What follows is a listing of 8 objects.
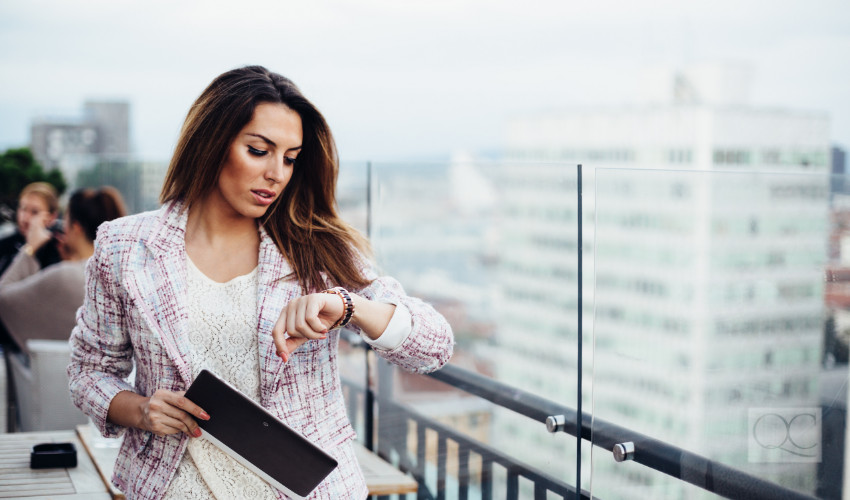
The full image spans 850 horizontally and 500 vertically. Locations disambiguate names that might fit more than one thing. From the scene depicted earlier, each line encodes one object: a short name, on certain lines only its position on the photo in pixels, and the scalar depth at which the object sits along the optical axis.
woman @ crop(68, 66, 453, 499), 1.20
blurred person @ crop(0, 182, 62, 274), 3.87
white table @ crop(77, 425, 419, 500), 1.91
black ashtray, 1.88
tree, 5.87
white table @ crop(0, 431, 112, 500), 1.71
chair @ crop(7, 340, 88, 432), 2.88
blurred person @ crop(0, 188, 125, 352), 3.09
